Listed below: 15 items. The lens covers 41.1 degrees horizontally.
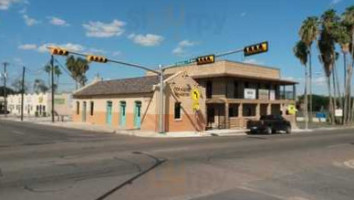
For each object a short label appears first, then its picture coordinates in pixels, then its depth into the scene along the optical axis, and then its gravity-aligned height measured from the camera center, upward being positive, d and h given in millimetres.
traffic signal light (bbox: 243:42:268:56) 27188 +4058
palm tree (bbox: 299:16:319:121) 62156 +11568
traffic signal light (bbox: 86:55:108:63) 31703 +3917
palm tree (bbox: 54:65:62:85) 127219 +11965
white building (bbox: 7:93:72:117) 87812 +2278
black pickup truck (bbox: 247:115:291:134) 40156 -580
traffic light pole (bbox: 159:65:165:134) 36406 +720
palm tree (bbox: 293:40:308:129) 65875 +9332
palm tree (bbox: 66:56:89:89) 93562 +9769
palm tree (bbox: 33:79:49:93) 178875 +11409
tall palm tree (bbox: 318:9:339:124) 63750 +10158
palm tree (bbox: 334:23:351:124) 63219 +9778
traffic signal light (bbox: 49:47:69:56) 28578 +3984
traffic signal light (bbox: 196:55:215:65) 31688 +3934
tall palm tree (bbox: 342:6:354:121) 65188 +13022
